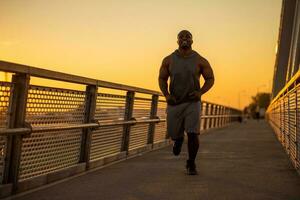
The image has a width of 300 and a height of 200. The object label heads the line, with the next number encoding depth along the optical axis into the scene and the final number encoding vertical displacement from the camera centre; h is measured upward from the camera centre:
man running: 7.23 +0.60
